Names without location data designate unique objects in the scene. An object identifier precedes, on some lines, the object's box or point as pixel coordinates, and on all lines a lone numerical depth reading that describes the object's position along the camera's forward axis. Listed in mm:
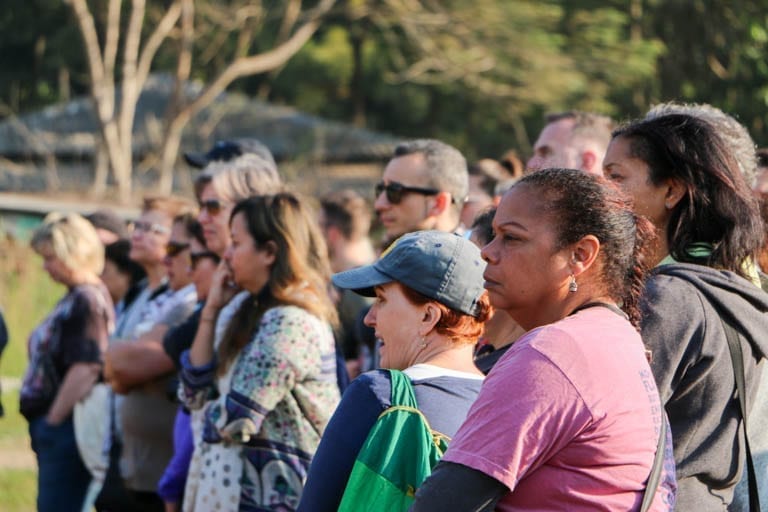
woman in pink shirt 3839
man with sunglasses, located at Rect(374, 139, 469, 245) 9257
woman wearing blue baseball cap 4890
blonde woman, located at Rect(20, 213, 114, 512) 11234
